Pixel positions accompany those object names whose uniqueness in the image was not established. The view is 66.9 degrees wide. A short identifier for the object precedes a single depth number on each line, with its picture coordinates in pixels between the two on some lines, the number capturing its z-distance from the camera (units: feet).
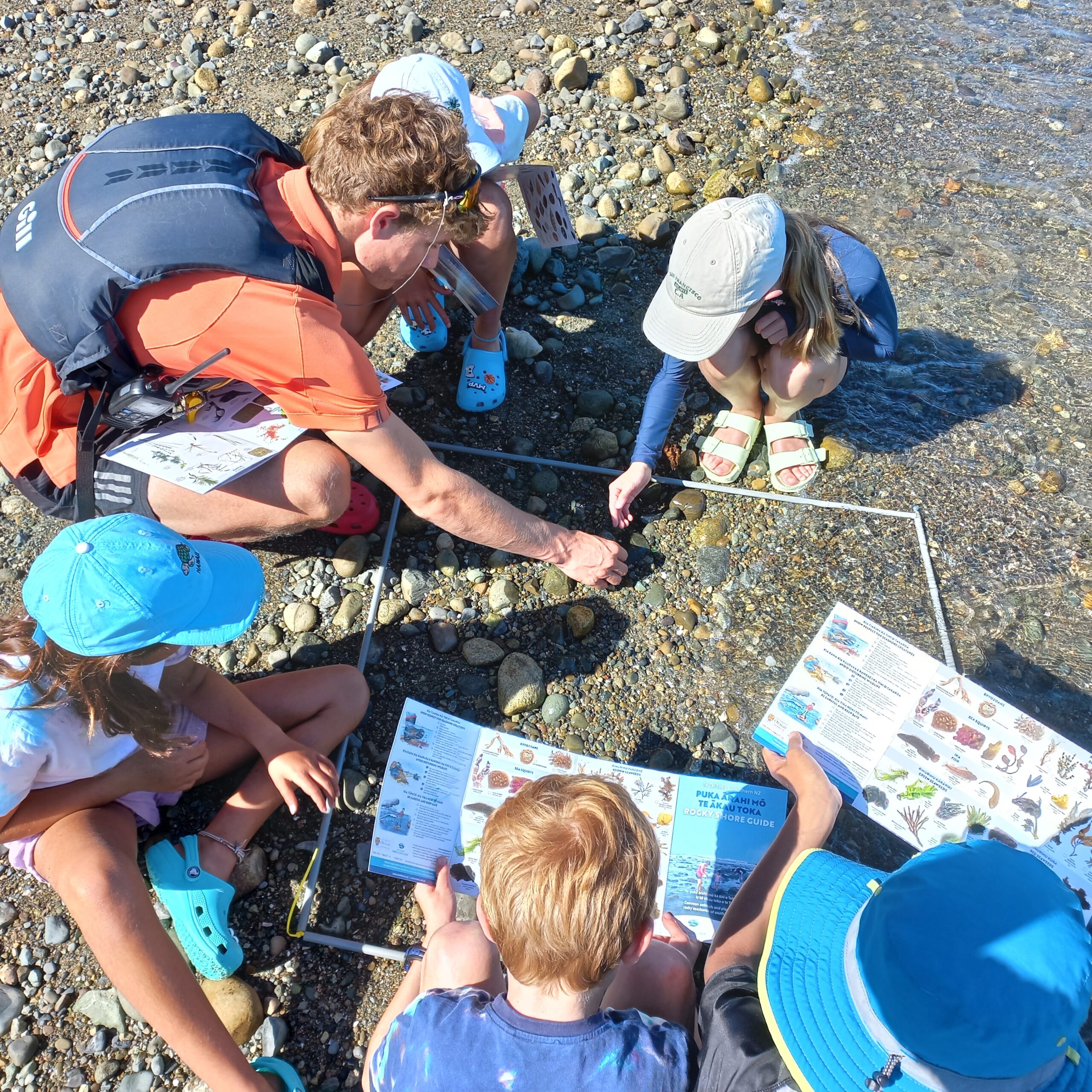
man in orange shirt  6.87
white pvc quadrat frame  7.15
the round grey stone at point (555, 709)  8.31
